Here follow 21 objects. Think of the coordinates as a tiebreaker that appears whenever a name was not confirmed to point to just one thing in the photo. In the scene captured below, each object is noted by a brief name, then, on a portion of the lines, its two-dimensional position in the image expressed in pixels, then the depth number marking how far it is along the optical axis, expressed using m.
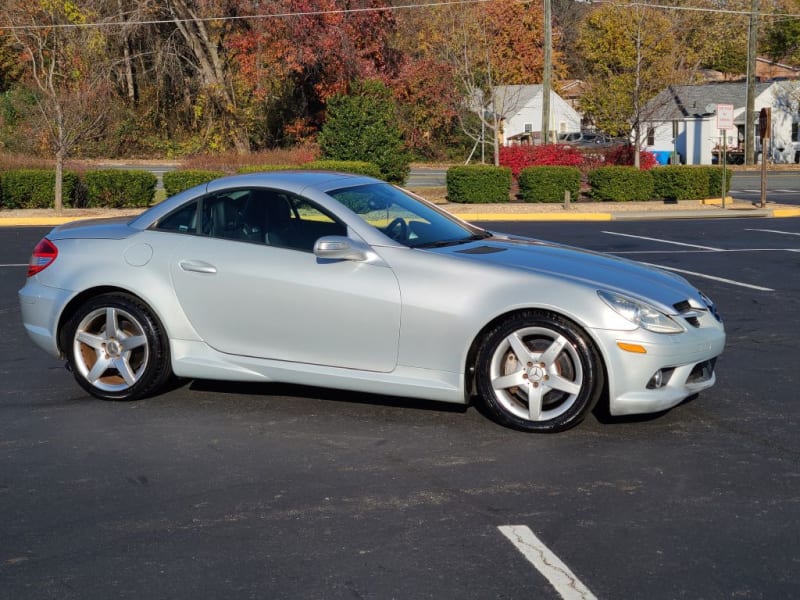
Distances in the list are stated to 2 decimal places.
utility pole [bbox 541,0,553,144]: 36.31
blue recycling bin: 60.34
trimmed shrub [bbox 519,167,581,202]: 28.45
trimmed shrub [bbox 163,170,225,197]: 26.88
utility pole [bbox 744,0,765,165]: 52.03
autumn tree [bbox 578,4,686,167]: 48.50
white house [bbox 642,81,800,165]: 61.97
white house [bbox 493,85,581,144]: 72.62
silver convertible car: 6.24
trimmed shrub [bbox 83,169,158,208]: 26.92
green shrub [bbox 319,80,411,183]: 31.20
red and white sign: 28.07
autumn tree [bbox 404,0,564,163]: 44.53
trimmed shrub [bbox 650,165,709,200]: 29.55
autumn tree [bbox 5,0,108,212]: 43.91
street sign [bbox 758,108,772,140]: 28.33
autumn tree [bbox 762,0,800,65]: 71.44
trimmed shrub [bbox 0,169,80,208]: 26.27
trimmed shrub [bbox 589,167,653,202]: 29.05
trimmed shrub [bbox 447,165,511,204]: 28.25
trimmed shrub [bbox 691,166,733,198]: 30.16
